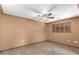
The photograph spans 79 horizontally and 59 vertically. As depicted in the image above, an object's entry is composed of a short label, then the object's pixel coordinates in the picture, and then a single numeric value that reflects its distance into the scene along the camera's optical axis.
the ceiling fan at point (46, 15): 1.11
